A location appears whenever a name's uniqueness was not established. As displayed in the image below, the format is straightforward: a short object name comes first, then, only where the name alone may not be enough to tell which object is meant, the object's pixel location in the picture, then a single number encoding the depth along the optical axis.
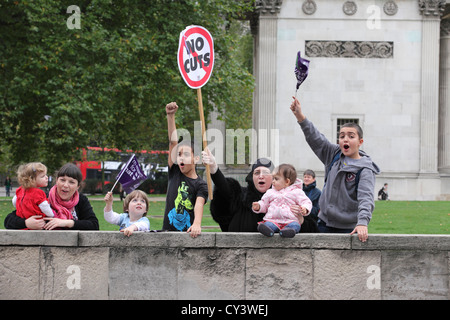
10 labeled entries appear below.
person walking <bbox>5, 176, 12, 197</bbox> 105.62
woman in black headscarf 14.63
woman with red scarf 14.52
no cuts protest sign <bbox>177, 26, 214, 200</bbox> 16.53
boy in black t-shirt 15.03
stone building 67.19
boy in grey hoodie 14.21
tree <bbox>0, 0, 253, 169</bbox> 48.47
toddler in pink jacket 13.81
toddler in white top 15.22
